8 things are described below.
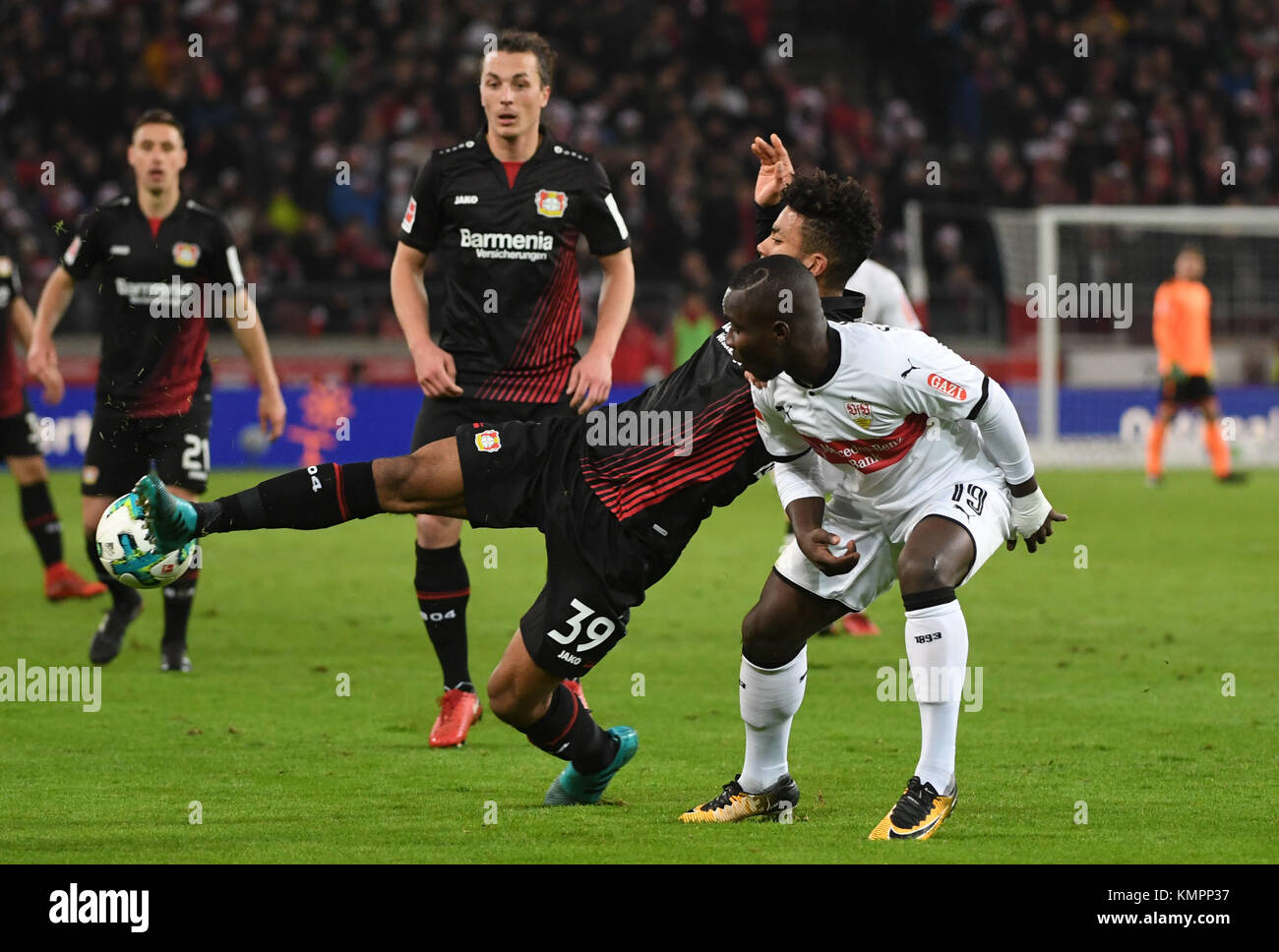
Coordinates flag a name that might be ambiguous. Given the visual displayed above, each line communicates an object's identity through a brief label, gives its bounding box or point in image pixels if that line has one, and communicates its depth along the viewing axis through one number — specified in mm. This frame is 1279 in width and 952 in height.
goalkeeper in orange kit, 33125
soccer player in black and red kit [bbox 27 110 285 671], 15164
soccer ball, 9039
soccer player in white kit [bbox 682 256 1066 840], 8906
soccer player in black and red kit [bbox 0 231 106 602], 19828
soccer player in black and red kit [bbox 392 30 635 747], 12500
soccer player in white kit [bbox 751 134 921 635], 9492
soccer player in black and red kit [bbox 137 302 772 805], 9477
